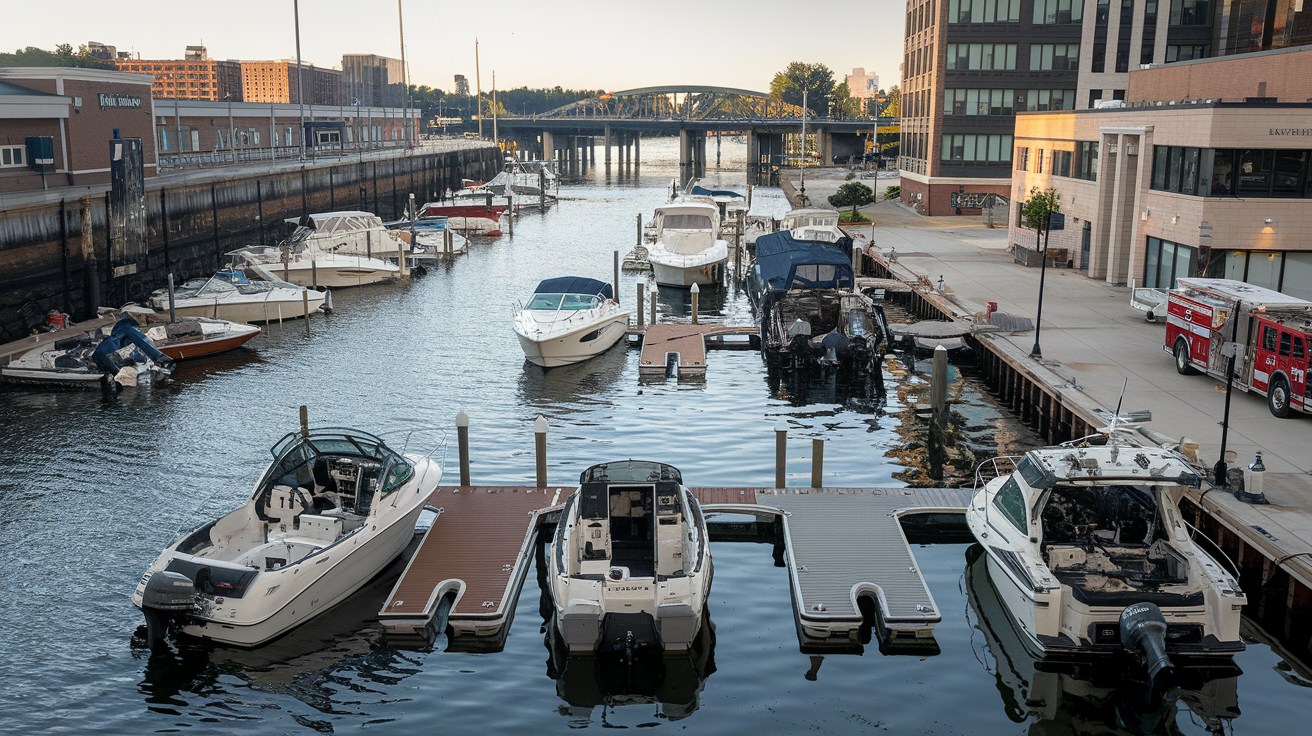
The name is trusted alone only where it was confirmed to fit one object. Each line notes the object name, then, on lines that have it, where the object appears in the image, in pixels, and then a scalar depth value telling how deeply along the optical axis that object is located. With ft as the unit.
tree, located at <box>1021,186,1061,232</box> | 135.03
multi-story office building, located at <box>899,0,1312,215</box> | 194.90
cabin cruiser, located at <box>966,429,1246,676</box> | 43.91
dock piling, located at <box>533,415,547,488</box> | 64.54
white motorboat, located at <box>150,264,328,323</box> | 119.75
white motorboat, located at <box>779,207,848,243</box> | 149.28
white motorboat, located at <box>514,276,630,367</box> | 103.24
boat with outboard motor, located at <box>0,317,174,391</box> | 95.35
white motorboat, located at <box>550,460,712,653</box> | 45.78
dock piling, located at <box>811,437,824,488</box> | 64.90
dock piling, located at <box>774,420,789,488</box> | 64.13
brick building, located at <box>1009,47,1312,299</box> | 99.19
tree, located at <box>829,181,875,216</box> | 215.92
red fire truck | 67.87
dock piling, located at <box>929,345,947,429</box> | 84.23
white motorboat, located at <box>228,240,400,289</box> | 145.80
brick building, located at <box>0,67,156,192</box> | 155.33
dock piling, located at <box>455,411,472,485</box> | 64.03
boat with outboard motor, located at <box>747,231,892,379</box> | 100.73
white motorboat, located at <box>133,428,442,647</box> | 46.70
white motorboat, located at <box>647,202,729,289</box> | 149.28
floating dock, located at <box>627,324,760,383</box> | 102.01
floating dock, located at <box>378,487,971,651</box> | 49.14
